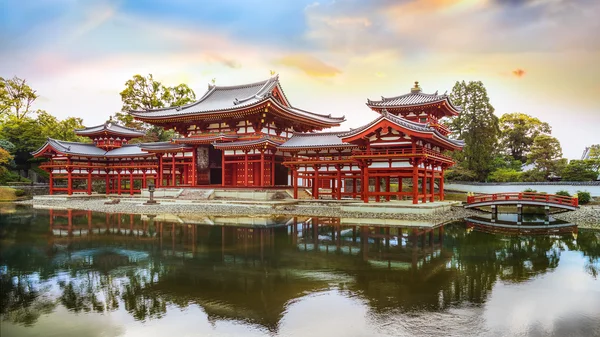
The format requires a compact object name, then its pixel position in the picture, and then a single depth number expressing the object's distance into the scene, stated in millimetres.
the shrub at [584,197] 26219
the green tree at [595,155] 31547
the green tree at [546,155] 33703
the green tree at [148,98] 51000
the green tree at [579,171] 30578
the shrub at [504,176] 33938
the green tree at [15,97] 49125
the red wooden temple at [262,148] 22156
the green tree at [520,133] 45531
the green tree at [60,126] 45706
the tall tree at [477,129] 35531
